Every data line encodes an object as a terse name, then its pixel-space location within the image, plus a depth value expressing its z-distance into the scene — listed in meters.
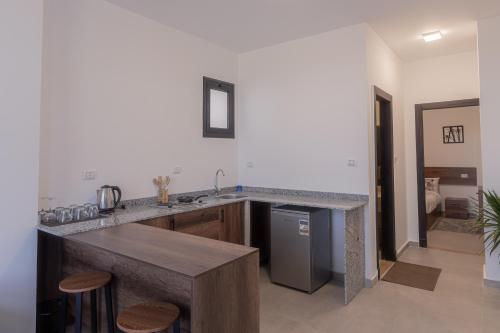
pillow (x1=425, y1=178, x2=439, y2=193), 6.77
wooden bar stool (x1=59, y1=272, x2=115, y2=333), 1.78
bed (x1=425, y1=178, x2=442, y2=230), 5.96
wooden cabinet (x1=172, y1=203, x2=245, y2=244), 2.96
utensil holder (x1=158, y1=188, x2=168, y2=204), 3.28
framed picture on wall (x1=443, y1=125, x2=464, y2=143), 6.75
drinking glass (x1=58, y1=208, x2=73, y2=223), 2.37
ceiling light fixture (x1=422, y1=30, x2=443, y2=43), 3.63
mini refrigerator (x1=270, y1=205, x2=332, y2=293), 3.17
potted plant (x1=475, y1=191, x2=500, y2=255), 2.95
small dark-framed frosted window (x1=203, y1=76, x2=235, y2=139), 3.92
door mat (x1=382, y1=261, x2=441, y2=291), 3.37
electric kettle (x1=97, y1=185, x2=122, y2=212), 2.72
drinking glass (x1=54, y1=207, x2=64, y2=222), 2.38
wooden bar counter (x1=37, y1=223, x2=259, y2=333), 1.46
